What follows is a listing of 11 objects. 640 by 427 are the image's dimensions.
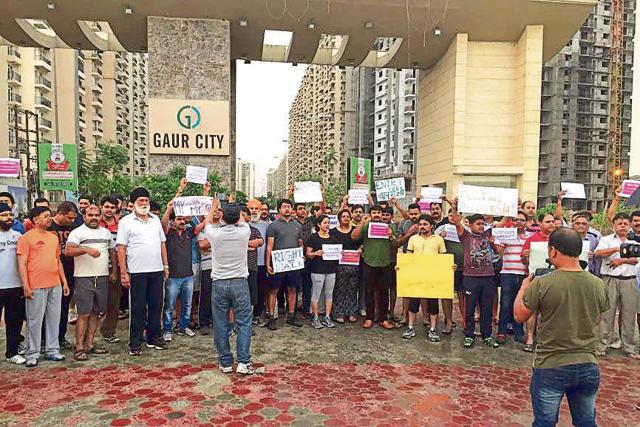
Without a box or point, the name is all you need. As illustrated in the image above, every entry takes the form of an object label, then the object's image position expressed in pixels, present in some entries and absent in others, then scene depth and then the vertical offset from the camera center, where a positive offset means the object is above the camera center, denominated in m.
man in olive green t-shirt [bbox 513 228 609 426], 2.52 -0.71
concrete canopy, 12.70 +5.13
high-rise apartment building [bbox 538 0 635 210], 56.72 +10.92
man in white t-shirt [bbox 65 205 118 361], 4.94 -0.78
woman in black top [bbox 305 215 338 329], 6.39 -0.96
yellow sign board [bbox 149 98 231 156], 13.68 +2.11
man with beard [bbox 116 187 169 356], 5.00 -0.68
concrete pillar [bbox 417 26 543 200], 14.19 +2.72
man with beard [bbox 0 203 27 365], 4.70 -0.90
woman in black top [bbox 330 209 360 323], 6.51 -1.13
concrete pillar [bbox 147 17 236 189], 13.50 +3.97
